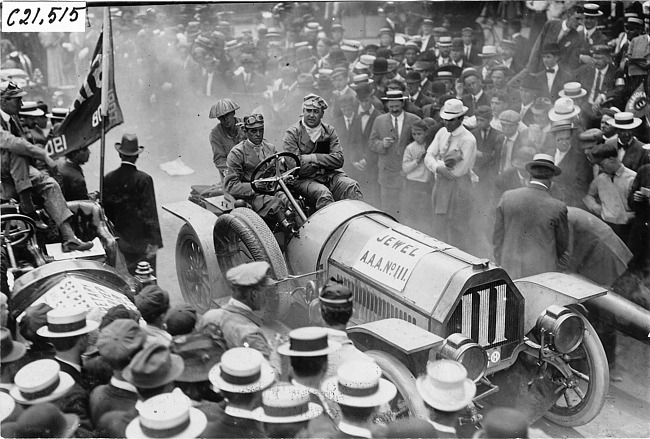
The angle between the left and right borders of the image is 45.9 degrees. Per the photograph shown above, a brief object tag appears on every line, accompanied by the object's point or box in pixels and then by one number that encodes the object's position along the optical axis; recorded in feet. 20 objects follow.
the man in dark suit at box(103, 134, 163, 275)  20.68
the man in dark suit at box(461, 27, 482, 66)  27.81
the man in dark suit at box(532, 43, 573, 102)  23.91
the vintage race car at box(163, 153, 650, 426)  15.20
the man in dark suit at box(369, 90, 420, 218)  23.47
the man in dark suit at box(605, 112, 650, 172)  19.84
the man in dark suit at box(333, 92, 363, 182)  24.40
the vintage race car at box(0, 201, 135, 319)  16.19
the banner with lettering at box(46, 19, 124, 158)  18.75
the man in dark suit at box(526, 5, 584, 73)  23.71
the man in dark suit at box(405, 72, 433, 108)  25.65
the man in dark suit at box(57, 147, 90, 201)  19.56
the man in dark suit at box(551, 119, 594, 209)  20.47
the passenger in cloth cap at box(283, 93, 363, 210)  20.26
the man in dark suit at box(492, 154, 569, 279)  19.01
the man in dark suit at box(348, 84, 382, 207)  24.26
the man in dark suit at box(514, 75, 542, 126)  22.59
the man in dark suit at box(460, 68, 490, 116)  24.20
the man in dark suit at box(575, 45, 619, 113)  22.35
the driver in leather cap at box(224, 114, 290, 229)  19.65
